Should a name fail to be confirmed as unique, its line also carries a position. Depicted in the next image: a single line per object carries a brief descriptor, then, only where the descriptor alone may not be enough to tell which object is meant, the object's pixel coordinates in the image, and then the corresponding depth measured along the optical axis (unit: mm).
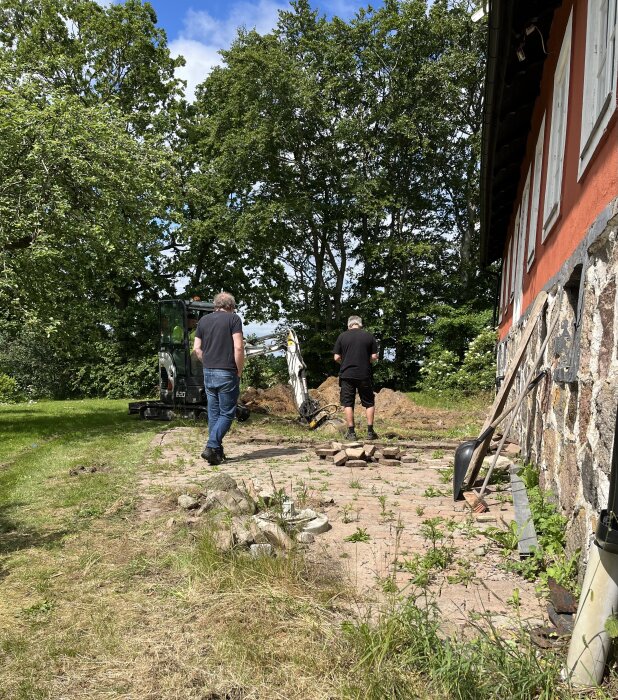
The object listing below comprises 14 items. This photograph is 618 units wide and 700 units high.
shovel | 5930
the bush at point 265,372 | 24953
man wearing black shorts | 10742
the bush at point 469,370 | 21109
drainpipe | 2518
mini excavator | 13805
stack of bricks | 8219
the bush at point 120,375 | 27391
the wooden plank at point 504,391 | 5922
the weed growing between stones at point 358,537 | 4641
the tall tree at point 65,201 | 11328
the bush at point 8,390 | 28356
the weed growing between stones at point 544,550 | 3629
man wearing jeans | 8156
